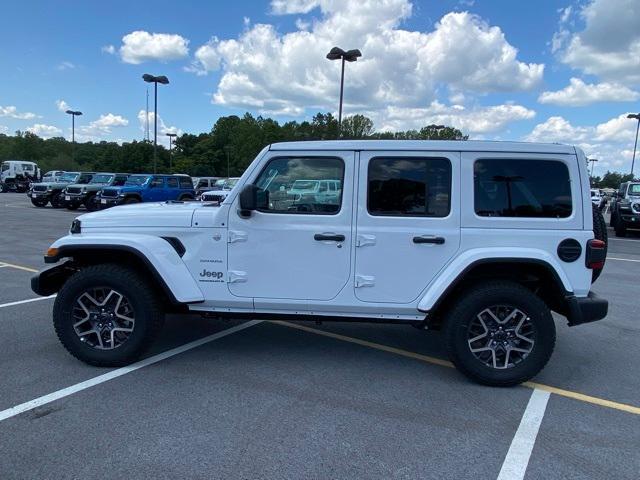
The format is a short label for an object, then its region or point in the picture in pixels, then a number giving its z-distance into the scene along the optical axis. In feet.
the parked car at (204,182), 101.16
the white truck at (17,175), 139.95
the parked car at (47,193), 81.05
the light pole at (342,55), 64.03
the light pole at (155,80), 96.02
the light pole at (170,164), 275.02
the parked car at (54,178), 90.45
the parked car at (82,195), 75.10
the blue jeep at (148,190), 65.26
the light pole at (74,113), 161.89
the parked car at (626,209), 54.78
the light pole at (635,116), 120.67
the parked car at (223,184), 87.88
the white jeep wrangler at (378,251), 12.90
